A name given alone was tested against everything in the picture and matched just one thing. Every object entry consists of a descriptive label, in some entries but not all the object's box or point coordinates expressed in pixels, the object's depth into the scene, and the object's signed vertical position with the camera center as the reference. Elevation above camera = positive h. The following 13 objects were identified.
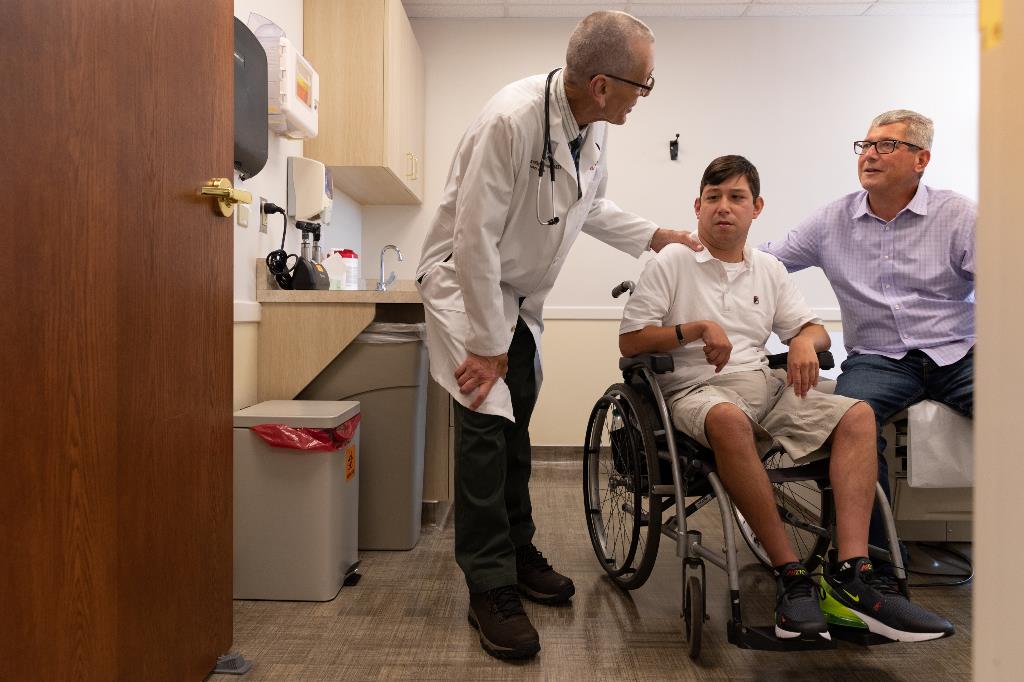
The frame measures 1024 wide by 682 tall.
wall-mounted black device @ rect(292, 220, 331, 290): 2.37 +0.18
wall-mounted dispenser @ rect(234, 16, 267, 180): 1.99 +0.61
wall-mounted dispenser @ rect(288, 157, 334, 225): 2.64 +0.49
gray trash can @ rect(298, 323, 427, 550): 2.25 -0.20
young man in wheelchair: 1.46 -0.13
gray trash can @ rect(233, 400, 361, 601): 1.88 -0.46
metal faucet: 3.12 +0.20
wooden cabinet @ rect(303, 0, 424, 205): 2.95 +0.98
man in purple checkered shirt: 2.06 +0.18
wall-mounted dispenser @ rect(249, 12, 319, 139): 2.27 +0.76
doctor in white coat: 1.55 +0.17
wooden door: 0.91 -0.02
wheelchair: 1.44 -0.37
